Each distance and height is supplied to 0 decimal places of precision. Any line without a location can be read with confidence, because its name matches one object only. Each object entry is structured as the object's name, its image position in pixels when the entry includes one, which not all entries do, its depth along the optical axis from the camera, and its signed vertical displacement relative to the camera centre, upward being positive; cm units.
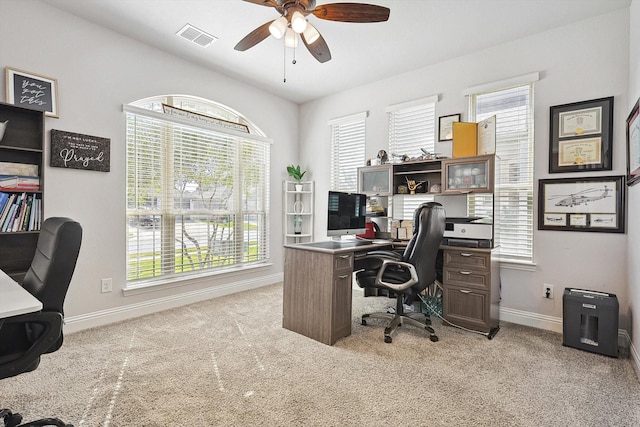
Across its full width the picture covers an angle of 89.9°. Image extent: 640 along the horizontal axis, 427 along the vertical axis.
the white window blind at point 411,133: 389 +98
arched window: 345 +24
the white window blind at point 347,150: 457 +88
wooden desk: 269 -71
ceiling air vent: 309 +173
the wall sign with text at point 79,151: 279 +52
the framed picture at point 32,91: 257 +97
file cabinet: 291 -73
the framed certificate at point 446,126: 367 +98
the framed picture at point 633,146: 222 +49
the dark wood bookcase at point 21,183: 241 +18
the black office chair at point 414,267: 274 -51
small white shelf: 500 -3
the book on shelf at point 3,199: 233 +6
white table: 107 -34
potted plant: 498 +55
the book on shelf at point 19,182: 240 +19
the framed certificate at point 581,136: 281 +69
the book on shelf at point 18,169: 245 +30
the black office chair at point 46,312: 132 -44
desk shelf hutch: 292 -53
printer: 299 -20
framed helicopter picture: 277 +7
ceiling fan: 219 +138
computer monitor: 325 -4
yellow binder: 332 +75
